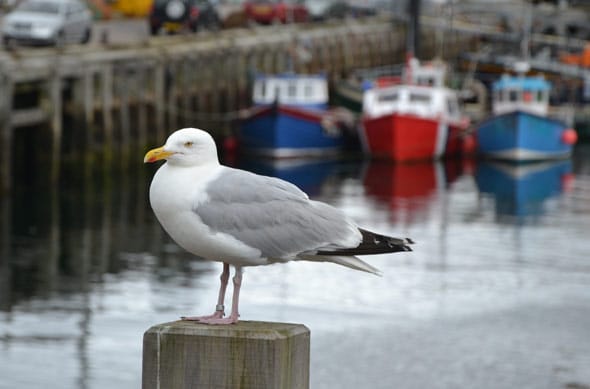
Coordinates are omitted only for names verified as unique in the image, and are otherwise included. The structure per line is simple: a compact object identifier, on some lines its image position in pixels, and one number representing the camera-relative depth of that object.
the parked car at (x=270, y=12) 60.34
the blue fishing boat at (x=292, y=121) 42.88
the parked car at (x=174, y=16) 49.03
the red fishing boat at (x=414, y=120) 42.38
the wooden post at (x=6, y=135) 28.48
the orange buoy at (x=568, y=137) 44.52
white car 38.34
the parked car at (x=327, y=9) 66.44
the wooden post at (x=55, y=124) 31.94
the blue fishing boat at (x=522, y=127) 43.53
